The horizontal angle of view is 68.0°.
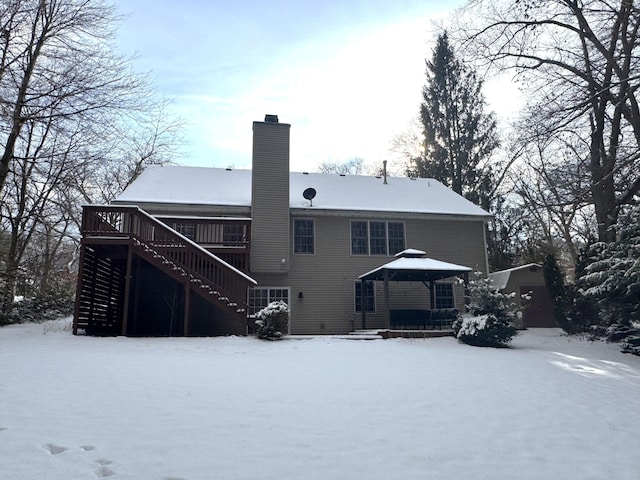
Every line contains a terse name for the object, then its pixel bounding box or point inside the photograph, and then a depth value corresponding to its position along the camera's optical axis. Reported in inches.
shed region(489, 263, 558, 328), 762.2
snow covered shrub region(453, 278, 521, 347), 463.2
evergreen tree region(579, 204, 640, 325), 418.9
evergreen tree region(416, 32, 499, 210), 1101.1
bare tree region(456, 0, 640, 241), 509.7
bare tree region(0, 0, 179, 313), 453.1
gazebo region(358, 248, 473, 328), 518.6
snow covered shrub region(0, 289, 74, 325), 611.4
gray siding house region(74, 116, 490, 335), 563.8
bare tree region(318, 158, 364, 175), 1439.5
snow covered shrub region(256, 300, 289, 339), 440.5
